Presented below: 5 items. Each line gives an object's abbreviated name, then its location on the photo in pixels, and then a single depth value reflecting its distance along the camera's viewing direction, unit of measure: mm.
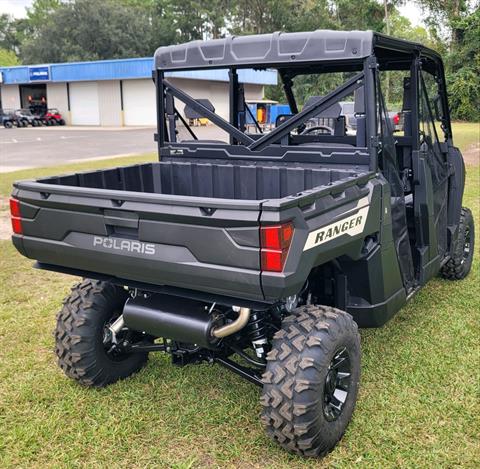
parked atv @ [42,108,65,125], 39875
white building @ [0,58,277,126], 38375
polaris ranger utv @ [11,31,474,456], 2576
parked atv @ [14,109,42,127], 37500
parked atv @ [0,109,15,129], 37188
